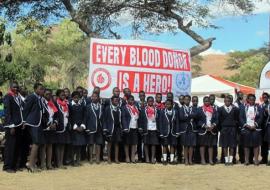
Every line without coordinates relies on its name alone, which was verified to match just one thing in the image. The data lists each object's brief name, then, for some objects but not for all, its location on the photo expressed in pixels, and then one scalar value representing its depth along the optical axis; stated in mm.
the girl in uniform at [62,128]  13133
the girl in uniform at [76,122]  13727
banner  15289
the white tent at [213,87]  28500
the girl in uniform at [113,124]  14164
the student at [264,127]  14406
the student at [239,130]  14508
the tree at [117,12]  19500
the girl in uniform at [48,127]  12633
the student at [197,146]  14469
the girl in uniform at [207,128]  14344
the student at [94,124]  14039
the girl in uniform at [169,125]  14453
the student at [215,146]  14617
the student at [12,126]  12258
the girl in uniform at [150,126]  14445
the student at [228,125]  14391
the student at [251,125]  14266
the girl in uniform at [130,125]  14285
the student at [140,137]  14664
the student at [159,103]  14656
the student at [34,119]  12258
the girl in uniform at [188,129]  14336
